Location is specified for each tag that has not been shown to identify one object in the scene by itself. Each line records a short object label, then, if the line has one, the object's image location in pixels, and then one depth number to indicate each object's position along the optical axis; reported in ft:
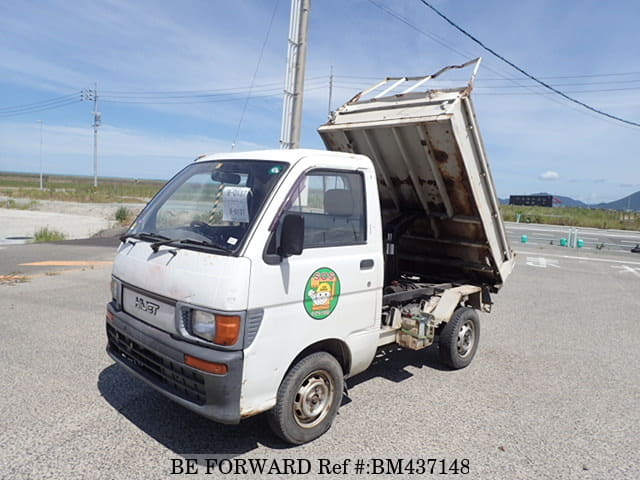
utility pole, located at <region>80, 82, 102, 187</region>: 168.45
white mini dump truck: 9.41
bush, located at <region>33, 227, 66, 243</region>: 46.09
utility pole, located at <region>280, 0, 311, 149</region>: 32.99
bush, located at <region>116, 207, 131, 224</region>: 64.03
